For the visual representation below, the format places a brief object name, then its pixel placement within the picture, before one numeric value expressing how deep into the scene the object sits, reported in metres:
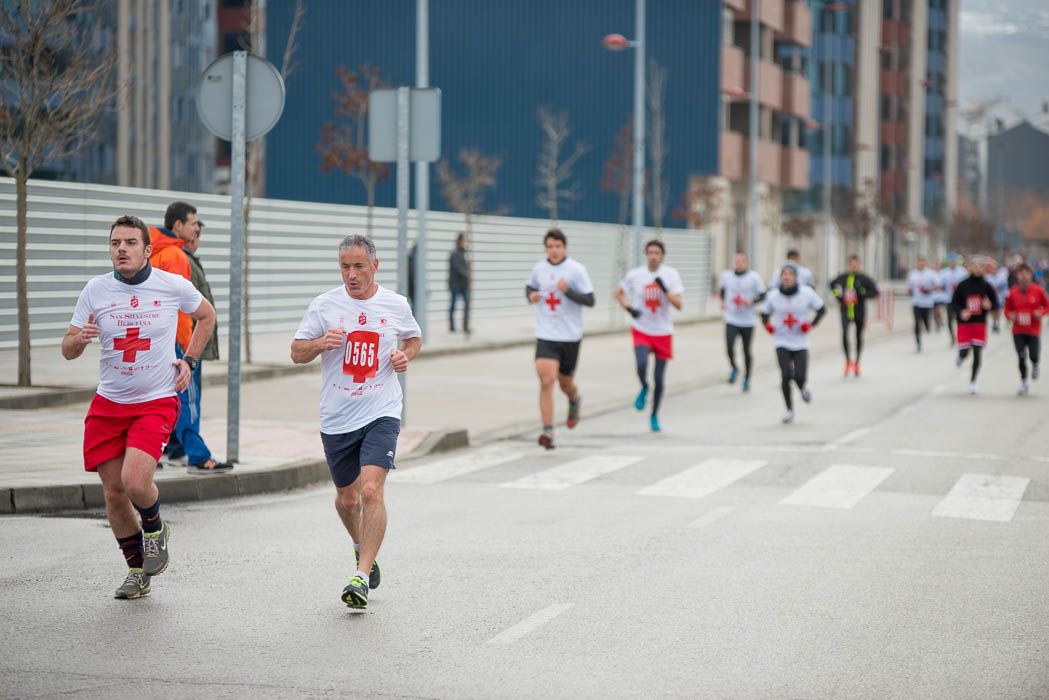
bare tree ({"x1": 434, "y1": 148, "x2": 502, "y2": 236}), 43.62
